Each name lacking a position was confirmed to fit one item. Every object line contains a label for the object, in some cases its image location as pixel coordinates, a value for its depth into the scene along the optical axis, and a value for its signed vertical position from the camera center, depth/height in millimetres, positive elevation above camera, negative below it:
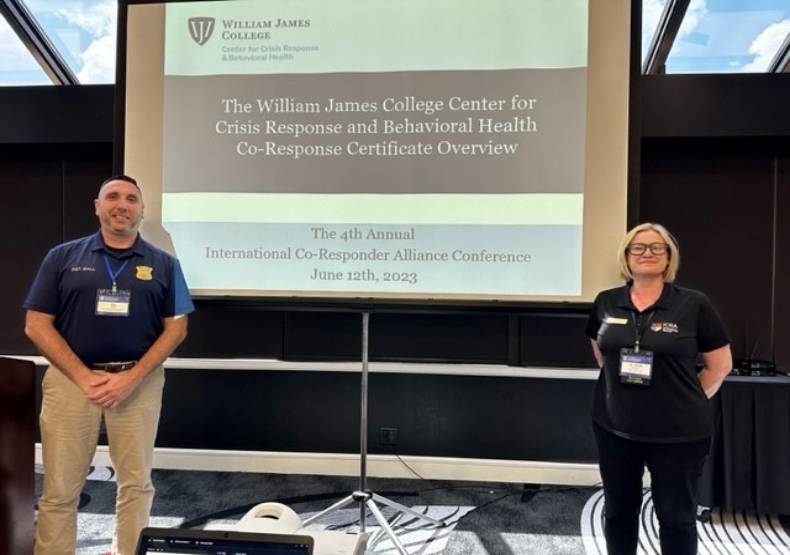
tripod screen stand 1975 -1037
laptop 914 -564
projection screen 2010 +630
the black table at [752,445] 2244 -827
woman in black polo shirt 1479 -371
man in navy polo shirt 1681 -322
